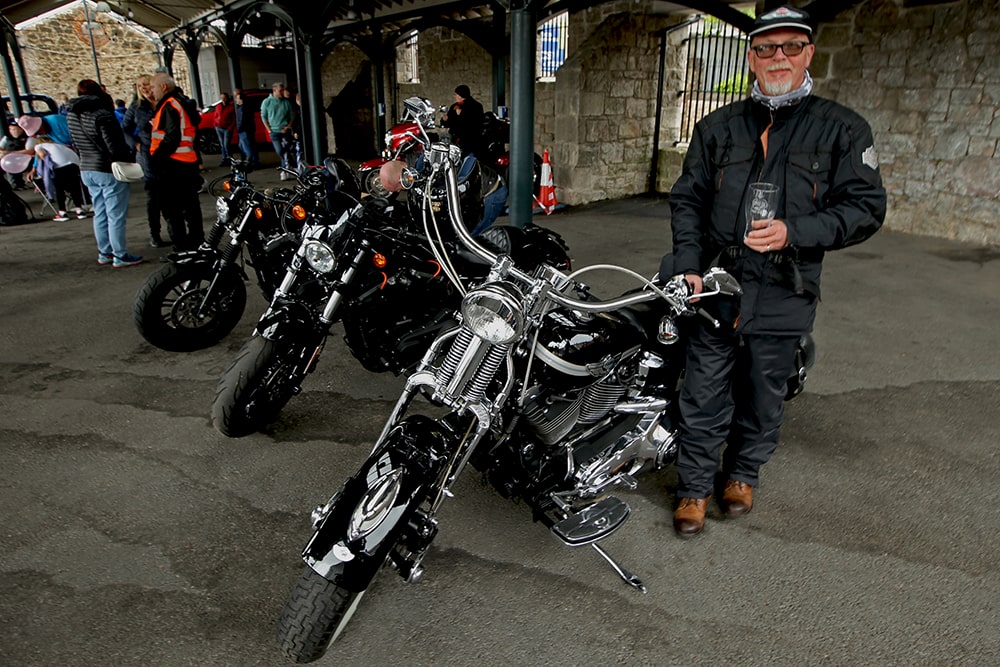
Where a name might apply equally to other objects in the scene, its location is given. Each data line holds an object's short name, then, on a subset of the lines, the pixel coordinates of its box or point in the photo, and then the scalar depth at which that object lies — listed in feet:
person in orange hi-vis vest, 18.78
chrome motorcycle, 5.73
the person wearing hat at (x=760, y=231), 6.73
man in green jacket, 40.55
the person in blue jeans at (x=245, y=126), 41.88
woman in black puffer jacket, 18.24
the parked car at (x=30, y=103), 33.65
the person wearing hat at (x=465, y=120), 28.40
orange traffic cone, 29.68
